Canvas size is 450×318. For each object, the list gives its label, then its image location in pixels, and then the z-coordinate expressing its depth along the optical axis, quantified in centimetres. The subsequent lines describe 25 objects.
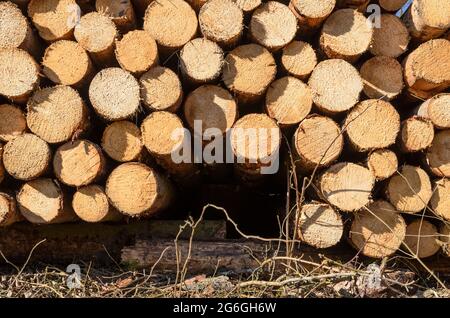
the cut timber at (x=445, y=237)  342
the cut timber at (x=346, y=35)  325
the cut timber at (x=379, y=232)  332
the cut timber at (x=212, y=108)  321
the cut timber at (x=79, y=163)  312
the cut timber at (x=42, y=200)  318
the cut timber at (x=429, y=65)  332
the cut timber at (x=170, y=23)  319
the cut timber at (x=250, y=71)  321
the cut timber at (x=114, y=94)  309
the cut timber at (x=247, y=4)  321
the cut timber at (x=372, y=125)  322
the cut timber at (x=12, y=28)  312
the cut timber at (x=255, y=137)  318
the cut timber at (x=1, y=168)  316
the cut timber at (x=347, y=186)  320
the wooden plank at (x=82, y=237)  361
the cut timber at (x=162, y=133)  312
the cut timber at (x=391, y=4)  340
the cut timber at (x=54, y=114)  311
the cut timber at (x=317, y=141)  319
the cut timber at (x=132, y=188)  315
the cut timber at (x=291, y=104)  324
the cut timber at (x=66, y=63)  315
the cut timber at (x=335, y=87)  322
